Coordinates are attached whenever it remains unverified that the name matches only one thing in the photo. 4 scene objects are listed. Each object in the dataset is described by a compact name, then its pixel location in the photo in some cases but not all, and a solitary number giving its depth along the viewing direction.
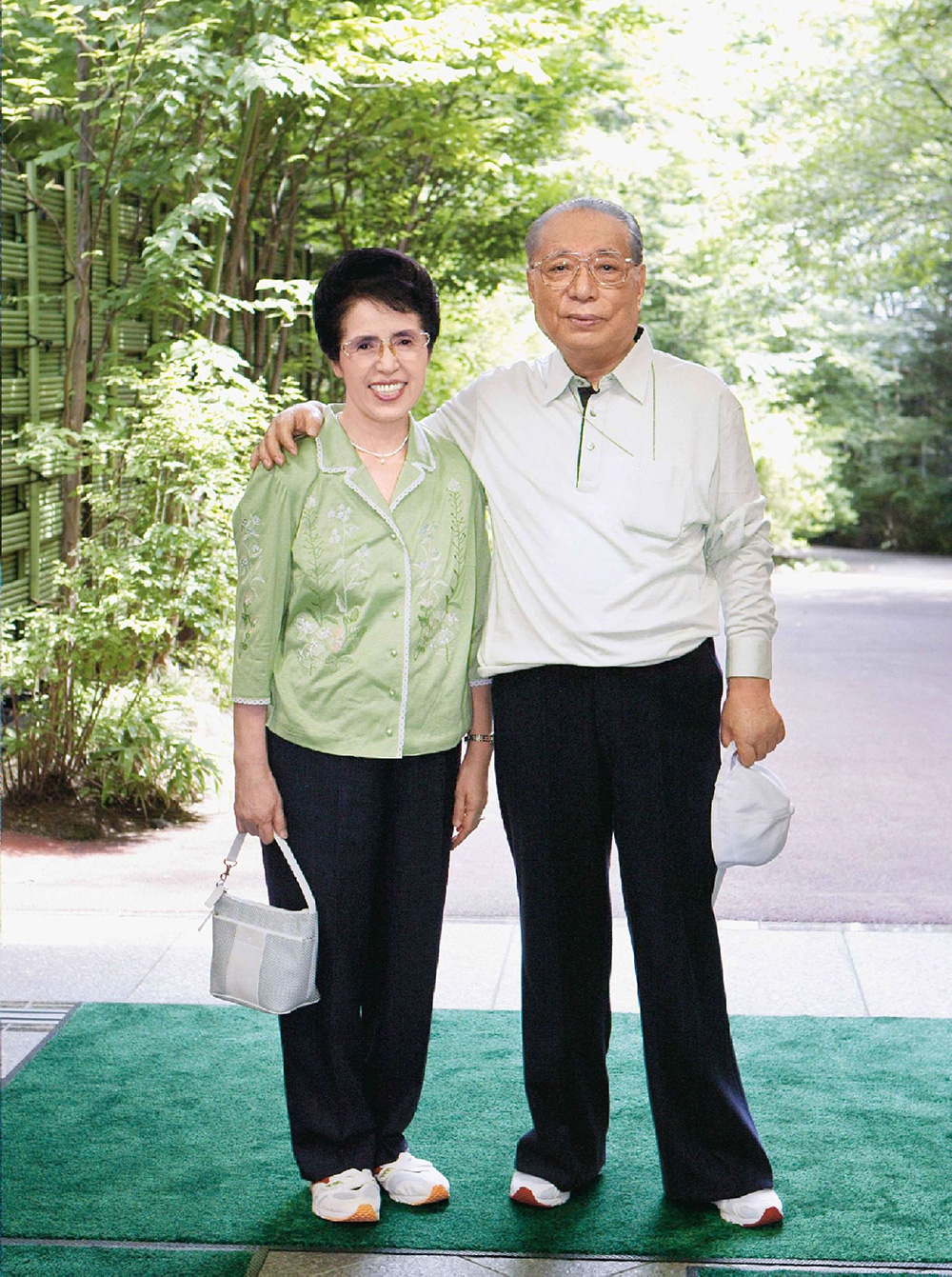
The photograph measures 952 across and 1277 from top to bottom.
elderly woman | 2.58
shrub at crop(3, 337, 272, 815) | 5.66
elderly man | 2.60
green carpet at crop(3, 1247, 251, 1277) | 2.63
